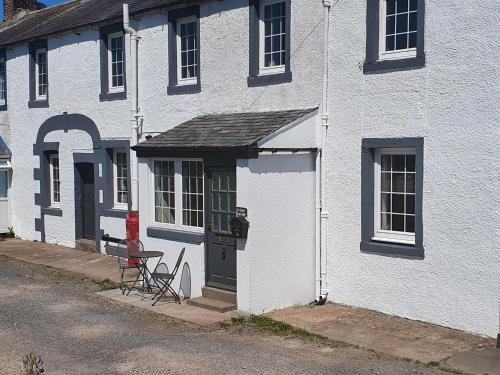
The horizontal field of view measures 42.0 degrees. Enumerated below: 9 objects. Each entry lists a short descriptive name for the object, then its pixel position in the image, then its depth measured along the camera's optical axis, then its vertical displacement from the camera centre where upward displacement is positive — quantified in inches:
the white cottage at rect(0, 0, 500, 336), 369.7 +0.1
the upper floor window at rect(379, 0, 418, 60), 397.7 +76.0
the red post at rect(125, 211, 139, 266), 534.0 -62.9
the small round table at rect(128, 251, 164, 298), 451.8 -80.3
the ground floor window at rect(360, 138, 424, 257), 394.6 -29.0
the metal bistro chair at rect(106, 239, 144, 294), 487.3 -91.9
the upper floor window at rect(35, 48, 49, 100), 718.4 +86.3
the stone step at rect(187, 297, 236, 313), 418.9 -100.3
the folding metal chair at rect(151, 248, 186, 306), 447.6 -89.6
